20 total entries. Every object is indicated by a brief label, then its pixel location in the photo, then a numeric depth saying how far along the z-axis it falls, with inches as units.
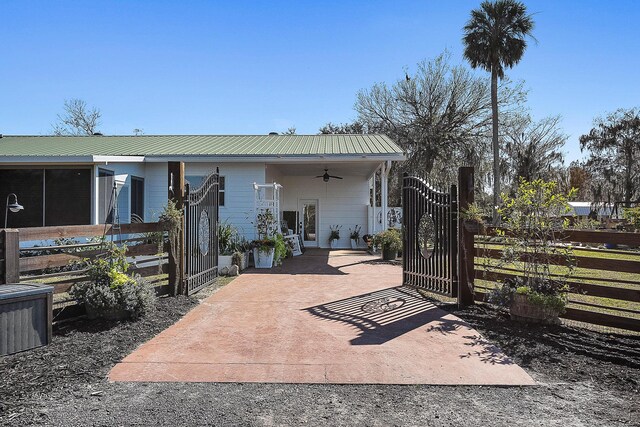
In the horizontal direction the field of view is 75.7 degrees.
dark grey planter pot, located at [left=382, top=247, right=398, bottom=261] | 502.3
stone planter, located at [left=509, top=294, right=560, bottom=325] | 201.0
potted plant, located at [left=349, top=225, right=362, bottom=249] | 676.7
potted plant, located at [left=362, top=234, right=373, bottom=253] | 584.4
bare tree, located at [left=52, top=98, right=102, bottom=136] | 1374.3
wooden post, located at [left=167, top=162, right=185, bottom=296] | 269.6
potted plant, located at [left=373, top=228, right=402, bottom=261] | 501.4
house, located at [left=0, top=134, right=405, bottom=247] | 471.2
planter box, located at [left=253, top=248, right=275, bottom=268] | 439.5
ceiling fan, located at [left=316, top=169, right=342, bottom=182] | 620.1
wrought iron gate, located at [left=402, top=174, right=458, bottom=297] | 263.1
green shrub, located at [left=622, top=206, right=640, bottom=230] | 296.5
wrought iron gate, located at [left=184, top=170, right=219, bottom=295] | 284.5
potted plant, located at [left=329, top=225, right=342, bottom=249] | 679.1
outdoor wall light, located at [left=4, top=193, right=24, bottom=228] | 282.2
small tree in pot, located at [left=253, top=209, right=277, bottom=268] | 438.9
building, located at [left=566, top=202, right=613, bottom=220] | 1411.2
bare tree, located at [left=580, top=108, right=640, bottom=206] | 1347.2
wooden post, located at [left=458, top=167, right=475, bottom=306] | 249.8
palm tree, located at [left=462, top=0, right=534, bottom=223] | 907.4
